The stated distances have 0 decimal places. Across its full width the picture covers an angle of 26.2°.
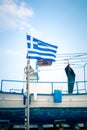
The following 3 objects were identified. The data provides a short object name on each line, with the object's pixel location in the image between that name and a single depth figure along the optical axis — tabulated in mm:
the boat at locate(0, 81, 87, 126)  11891
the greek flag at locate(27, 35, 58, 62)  10281
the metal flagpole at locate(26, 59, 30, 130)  8669
